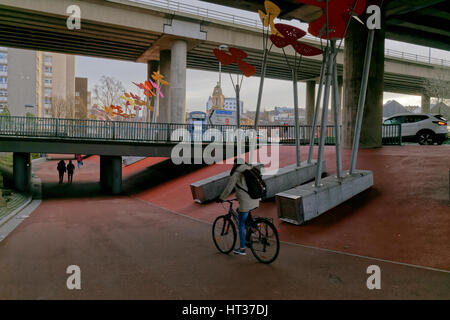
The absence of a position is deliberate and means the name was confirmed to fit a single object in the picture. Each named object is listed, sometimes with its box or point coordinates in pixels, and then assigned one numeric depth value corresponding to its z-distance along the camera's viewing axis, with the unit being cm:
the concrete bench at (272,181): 1136
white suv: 1889
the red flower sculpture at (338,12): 973
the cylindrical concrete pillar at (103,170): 2326
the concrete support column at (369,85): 1711
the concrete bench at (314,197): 875
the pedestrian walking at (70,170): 2650
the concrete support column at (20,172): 2077
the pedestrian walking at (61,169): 2627
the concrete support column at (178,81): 3000
